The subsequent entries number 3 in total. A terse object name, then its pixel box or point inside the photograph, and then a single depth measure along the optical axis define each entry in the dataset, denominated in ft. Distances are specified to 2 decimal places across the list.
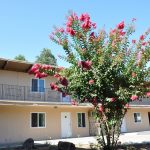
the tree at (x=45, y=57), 203.74
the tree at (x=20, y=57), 189.92
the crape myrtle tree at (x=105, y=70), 33.55
